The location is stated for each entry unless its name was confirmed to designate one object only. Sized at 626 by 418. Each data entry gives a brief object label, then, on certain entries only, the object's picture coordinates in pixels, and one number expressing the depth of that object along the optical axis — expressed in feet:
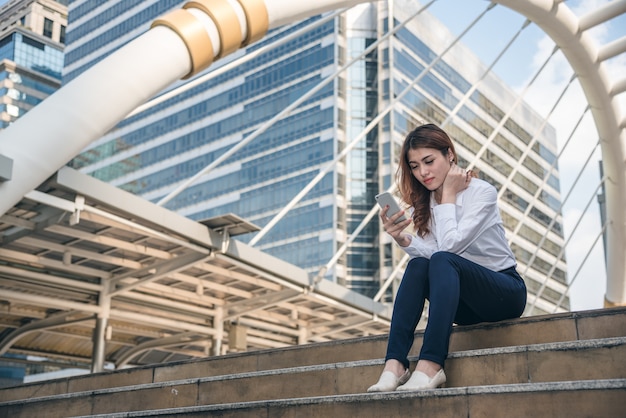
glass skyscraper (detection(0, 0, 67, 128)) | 260.62
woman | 11.46
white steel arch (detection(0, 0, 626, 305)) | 16.98
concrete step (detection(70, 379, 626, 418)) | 9.02
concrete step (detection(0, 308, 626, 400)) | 12.14
